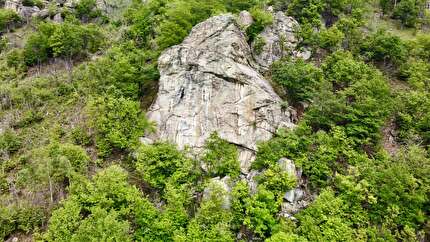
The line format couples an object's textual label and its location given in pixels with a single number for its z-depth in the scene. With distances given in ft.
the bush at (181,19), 119.85
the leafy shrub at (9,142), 105.40
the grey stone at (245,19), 124.47
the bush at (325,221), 74.43
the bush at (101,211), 71.05
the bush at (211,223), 74.13
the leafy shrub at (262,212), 77.61
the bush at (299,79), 106.63
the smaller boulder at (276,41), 122.01
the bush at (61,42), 141.79
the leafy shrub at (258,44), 119.75
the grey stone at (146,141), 96.48
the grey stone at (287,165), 86.07
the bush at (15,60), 148.15
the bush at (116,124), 96.17
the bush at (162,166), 86.94
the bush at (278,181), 81.87
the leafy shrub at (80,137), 103.50
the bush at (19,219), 82.89
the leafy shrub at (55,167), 85.56
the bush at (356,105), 93.76
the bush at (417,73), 109.81
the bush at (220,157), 88.53
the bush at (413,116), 96.07
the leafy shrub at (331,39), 124.67
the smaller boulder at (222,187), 80.79
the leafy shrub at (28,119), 117.29
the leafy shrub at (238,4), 137.28
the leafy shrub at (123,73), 108.17
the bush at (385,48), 120.88
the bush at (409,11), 162.91
